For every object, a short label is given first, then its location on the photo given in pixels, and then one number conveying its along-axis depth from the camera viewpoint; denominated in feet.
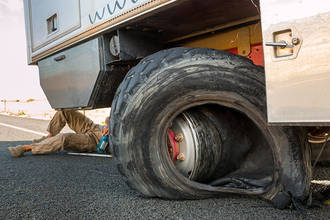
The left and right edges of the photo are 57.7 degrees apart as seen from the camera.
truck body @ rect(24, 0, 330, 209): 4.17
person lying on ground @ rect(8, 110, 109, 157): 14.28
